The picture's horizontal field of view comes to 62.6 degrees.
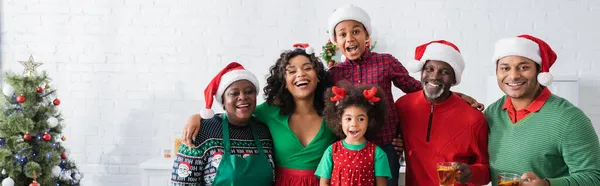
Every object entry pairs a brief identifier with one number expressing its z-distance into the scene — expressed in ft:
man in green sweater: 6.62
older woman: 7.61
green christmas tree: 12.05
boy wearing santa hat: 8.96
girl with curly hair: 7.48
